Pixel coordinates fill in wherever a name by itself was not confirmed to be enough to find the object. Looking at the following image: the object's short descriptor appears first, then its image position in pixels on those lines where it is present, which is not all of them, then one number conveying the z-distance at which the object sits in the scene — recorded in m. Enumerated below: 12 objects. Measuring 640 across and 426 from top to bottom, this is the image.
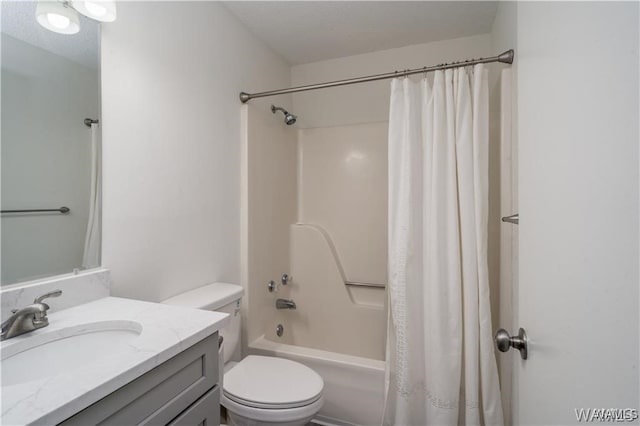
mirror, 0.86
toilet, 1.21
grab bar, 2.29
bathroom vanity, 0.51
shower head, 2.12
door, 0.34
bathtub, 1.58
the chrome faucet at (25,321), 0.73
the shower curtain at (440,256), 1.36
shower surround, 1.97
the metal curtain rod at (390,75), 1.36
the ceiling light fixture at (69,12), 0.93
